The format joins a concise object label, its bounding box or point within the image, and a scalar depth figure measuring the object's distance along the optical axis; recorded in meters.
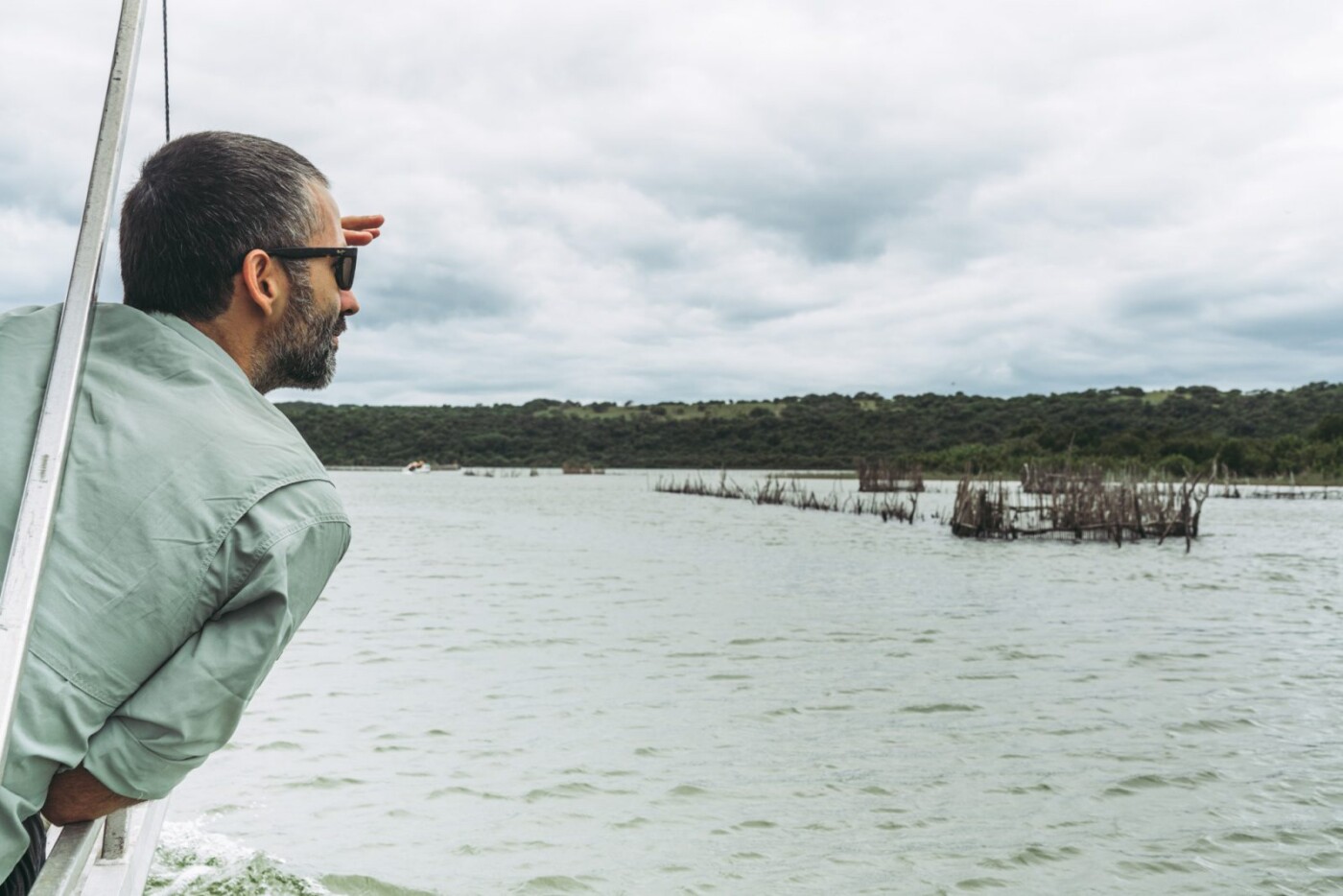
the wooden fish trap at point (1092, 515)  24.89
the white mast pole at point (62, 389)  1.08
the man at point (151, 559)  1.21
